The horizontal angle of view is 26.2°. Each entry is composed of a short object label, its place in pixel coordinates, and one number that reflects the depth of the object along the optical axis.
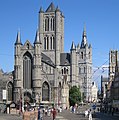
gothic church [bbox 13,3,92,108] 73.03
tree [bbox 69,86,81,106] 91.66
